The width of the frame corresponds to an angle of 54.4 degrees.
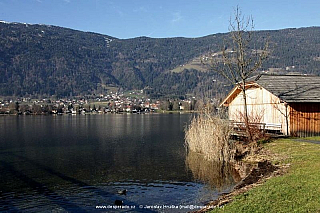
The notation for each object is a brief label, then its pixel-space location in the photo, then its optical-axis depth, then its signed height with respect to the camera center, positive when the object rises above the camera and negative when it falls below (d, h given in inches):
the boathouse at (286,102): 1047.0 +15.3
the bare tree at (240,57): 929.3 +152.7
